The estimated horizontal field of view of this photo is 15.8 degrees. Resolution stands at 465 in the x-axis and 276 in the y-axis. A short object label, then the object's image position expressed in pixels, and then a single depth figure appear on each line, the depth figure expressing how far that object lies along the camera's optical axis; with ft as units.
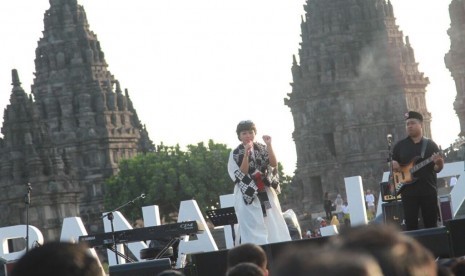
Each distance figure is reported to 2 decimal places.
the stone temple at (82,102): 444.14
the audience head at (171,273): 25.74
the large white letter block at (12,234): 109.50
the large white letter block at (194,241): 100.99
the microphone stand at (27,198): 71.75
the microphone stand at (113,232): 69.26
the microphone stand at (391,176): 56.82
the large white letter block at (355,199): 100.45
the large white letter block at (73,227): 110.32
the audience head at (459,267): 26.53
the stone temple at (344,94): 437.58
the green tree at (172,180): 384.27
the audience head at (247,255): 28.65
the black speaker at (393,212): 69.36
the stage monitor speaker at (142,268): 46.80
